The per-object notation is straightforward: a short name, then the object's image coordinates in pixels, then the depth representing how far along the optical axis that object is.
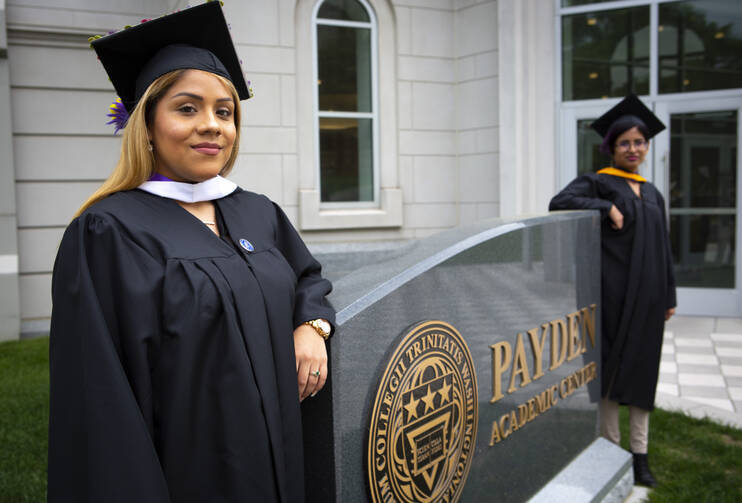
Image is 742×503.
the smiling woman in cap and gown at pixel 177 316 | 1.43
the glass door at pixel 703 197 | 7.95
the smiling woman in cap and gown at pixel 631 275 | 3.70
